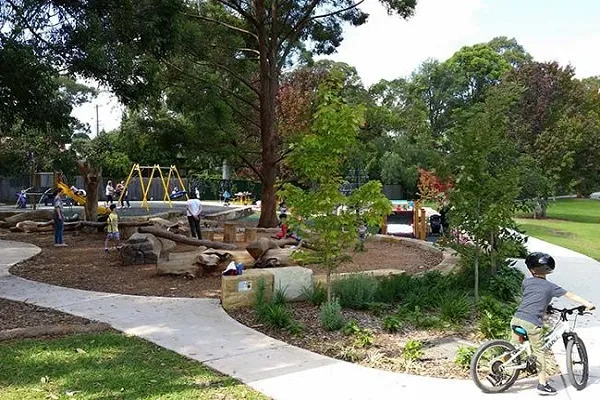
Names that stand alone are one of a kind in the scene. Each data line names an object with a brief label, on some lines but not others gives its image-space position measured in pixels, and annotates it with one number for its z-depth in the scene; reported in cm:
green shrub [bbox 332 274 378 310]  816
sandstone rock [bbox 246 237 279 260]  1120
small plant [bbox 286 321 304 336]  688
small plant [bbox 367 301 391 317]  796
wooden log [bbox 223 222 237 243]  1687
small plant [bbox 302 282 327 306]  836
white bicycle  510
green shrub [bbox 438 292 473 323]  751
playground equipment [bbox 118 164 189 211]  3259
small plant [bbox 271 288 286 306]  794
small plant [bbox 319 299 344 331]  703
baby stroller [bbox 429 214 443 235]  1985
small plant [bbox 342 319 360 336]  677
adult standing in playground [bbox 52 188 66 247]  1590
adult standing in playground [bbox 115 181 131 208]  3461
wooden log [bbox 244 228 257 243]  1660
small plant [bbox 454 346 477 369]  569
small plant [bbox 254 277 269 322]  746
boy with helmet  506
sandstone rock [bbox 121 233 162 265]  1254
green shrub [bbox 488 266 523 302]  877
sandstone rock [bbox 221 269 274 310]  811
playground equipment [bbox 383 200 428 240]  1900
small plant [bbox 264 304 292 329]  708
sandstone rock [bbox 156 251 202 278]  1091
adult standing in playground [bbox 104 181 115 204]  3606
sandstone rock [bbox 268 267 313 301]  841
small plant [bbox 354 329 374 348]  634
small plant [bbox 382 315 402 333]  700
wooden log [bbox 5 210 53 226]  2214
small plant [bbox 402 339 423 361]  591
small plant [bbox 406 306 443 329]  722
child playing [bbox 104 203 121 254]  1468
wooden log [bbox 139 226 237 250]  1361
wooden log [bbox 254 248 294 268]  1077
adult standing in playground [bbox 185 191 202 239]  1598
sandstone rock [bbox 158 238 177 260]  1376
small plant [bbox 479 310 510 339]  667
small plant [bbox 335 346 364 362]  597
